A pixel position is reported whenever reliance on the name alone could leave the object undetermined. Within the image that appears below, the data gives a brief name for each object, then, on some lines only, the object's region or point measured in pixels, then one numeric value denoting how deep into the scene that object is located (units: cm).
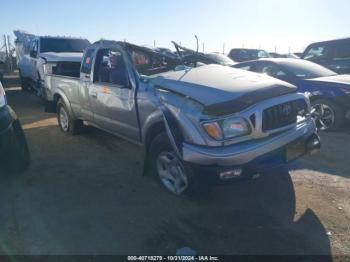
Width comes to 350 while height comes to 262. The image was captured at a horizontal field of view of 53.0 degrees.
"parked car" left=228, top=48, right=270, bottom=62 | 1788
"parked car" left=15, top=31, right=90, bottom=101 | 883
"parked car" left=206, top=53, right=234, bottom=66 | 1371
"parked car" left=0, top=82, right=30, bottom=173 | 421
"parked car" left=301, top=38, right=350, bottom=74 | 948
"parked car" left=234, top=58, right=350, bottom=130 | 675
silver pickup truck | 351
